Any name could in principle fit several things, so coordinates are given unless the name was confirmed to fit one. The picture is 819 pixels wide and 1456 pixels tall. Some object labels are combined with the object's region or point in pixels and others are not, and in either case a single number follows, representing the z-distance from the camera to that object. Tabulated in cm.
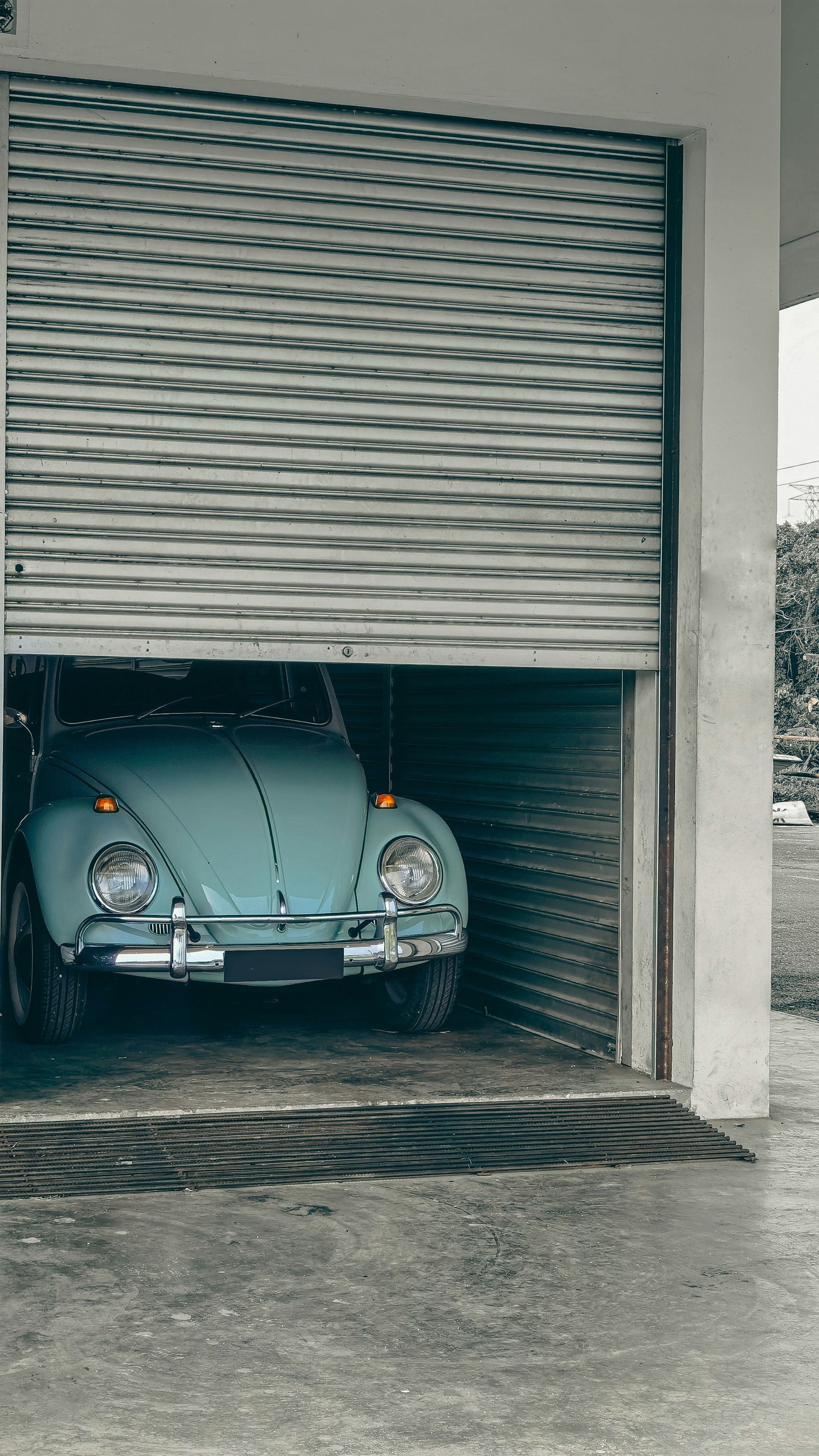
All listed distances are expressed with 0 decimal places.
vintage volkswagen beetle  546
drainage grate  445
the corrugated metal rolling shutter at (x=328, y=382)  503
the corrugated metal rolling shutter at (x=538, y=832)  610
